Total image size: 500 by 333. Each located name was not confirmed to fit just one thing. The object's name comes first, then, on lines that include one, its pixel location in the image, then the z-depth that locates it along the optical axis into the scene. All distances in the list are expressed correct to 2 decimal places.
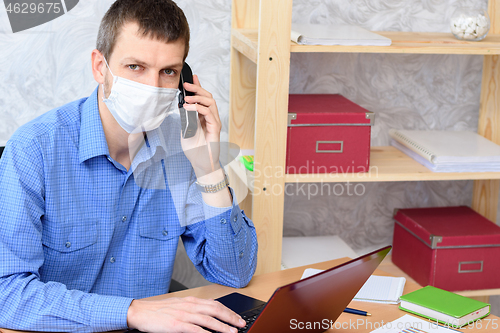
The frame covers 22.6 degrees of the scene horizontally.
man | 2.67
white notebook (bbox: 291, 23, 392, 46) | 3.18
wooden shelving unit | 3.17
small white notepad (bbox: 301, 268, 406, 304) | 2.81
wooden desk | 2.71
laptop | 2.46
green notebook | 2.72
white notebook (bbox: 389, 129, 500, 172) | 3.36
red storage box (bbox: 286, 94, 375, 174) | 3.27
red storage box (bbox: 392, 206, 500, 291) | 3.45
